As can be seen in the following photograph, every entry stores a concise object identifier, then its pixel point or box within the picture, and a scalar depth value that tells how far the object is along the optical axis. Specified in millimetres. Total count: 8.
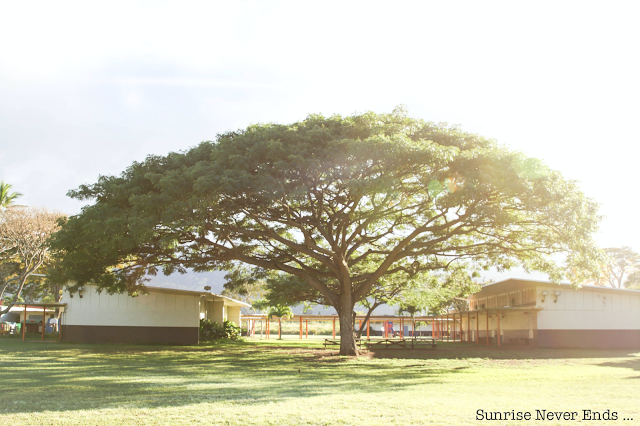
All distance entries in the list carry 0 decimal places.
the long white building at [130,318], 30016
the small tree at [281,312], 53944
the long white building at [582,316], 30953
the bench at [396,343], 28078
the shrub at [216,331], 35281
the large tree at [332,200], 16109
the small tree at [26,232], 34906
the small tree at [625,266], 59622
